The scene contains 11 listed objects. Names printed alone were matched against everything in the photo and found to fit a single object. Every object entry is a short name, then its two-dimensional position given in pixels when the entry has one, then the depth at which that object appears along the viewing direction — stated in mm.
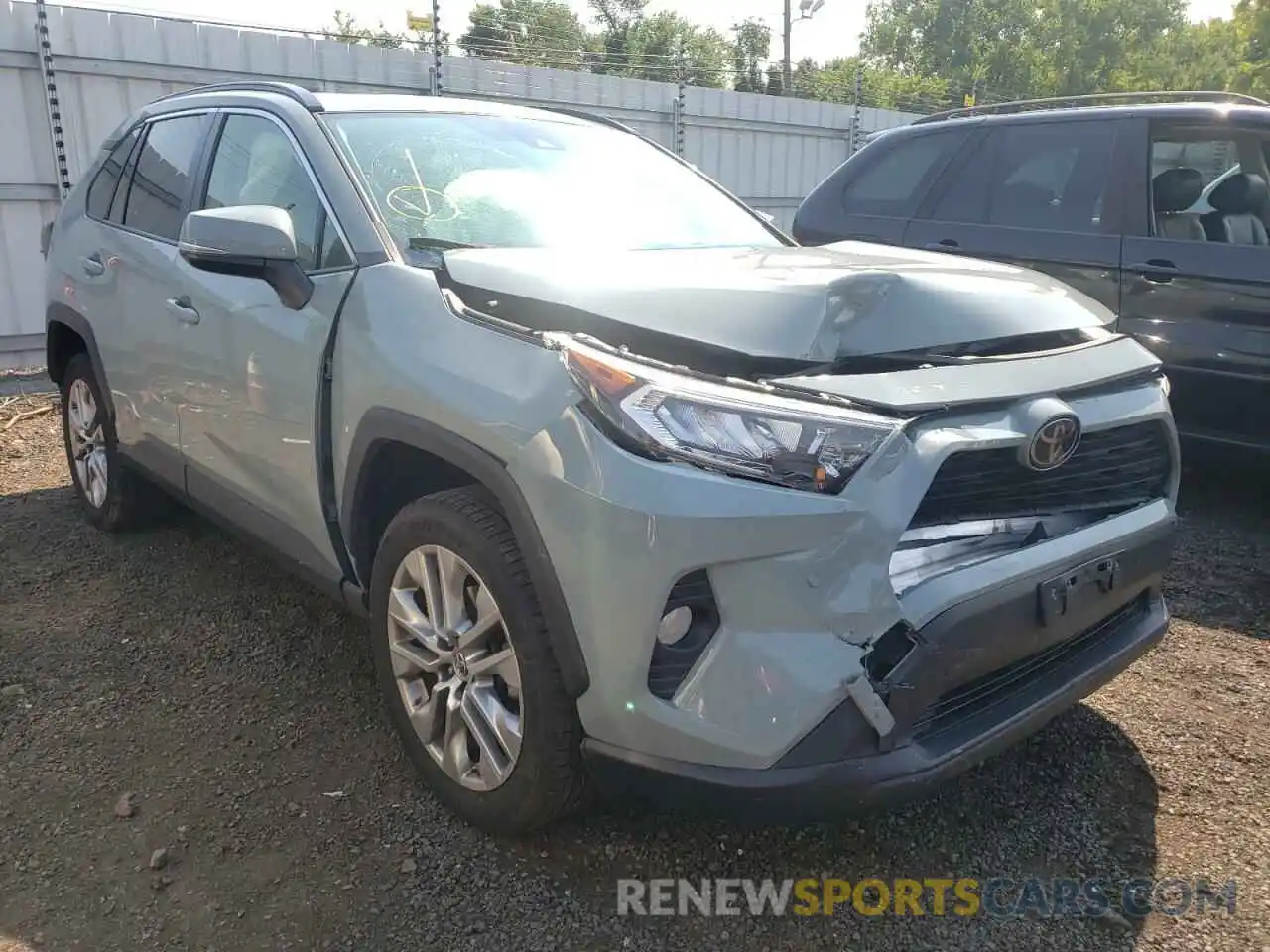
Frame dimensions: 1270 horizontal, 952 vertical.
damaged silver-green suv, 1831
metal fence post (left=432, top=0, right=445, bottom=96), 9422
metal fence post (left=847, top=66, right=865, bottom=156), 14188
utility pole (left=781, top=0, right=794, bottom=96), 30586
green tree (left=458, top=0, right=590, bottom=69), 10977
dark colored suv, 4285
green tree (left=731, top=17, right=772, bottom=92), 44781
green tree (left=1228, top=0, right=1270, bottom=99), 24062
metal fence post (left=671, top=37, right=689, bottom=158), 11750
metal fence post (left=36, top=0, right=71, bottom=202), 7766
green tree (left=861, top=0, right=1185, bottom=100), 45594
